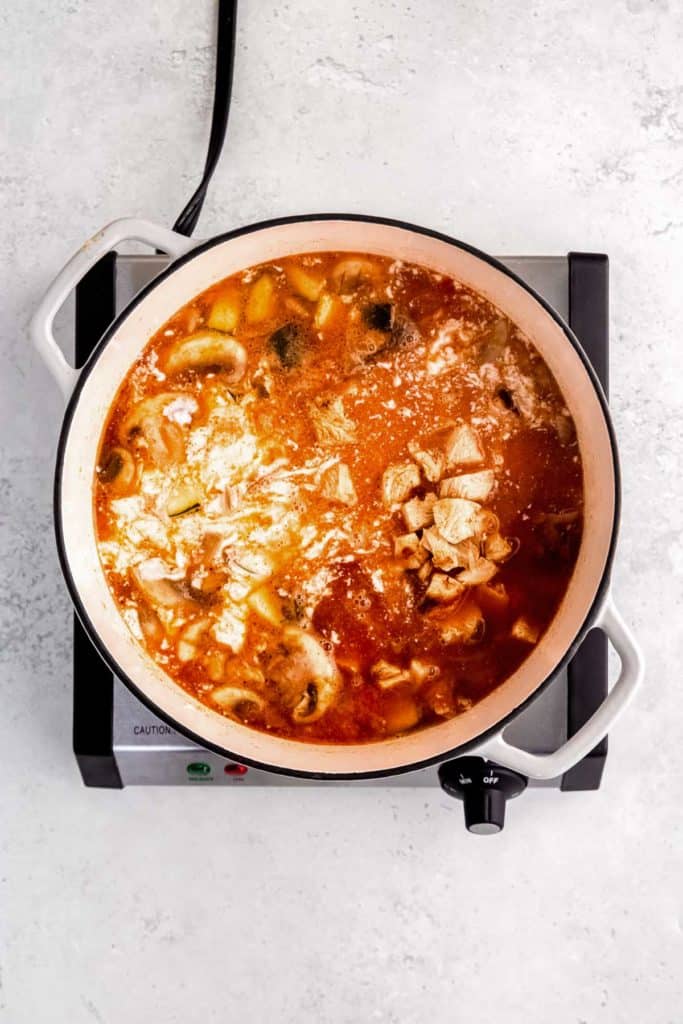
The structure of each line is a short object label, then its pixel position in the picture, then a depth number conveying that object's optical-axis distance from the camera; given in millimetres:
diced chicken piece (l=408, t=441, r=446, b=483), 1285
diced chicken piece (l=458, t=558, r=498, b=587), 1282
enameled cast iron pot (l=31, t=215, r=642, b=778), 1200
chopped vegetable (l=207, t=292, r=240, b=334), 1308
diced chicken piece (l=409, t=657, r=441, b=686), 1287
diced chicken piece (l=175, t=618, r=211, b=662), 1303
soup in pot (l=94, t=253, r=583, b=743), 1292
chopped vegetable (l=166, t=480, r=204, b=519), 1300
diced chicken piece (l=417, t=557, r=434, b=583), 1283
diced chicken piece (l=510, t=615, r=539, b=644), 1277
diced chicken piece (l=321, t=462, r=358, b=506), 1300
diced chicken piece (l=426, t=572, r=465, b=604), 1283
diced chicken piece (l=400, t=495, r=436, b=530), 1281
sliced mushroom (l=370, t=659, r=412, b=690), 1289
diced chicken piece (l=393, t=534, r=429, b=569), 1285
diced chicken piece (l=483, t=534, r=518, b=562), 1283
